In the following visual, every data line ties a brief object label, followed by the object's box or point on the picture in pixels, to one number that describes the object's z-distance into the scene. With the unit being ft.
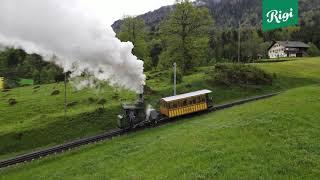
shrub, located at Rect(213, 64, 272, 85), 241.96
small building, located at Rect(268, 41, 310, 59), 510.74
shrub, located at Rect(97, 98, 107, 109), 205.93
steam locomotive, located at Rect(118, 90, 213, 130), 158.20
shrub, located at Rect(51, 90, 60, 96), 239.69
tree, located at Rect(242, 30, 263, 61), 474.49
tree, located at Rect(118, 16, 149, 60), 295.89
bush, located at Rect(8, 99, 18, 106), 221.17
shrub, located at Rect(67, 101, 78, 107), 209.87
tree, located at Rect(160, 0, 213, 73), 264.11
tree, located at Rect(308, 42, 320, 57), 501.56
